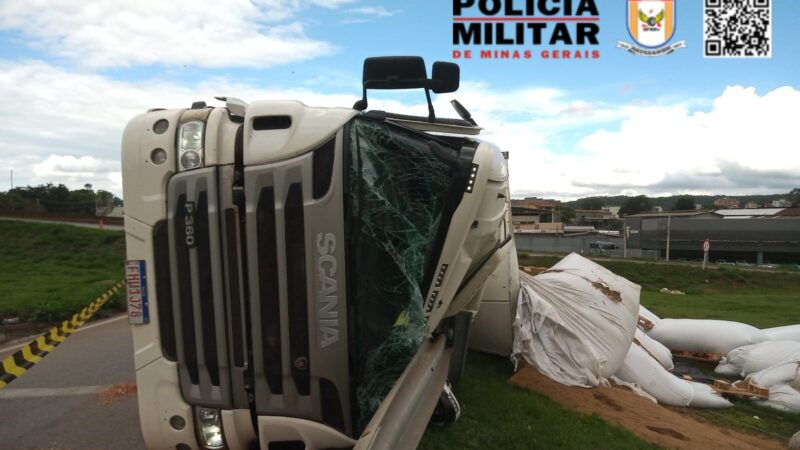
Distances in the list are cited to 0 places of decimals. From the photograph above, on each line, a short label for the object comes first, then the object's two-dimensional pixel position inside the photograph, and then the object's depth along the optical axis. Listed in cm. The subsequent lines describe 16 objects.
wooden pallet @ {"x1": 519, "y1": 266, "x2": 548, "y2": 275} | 867
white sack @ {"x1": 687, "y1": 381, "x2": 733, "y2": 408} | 722
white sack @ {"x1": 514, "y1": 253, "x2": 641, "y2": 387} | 618
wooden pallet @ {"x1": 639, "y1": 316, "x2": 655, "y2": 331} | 959
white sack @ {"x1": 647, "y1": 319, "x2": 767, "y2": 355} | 931
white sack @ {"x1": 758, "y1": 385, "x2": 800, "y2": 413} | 734
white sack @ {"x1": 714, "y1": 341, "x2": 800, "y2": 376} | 820
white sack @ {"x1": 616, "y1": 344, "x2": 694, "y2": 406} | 702
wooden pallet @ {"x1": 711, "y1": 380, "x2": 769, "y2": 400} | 754
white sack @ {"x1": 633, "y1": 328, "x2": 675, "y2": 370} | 838
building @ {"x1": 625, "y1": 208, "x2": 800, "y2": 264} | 4112
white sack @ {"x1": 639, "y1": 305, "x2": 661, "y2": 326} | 1022
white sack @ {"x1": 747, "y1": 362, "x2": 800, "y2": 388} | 774
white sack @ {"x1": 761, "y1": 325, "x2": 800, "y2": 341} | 911
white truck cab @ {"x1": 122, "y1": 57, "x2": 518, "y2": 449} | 223
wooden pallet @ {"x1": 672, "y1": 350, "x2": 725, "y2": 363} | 936
